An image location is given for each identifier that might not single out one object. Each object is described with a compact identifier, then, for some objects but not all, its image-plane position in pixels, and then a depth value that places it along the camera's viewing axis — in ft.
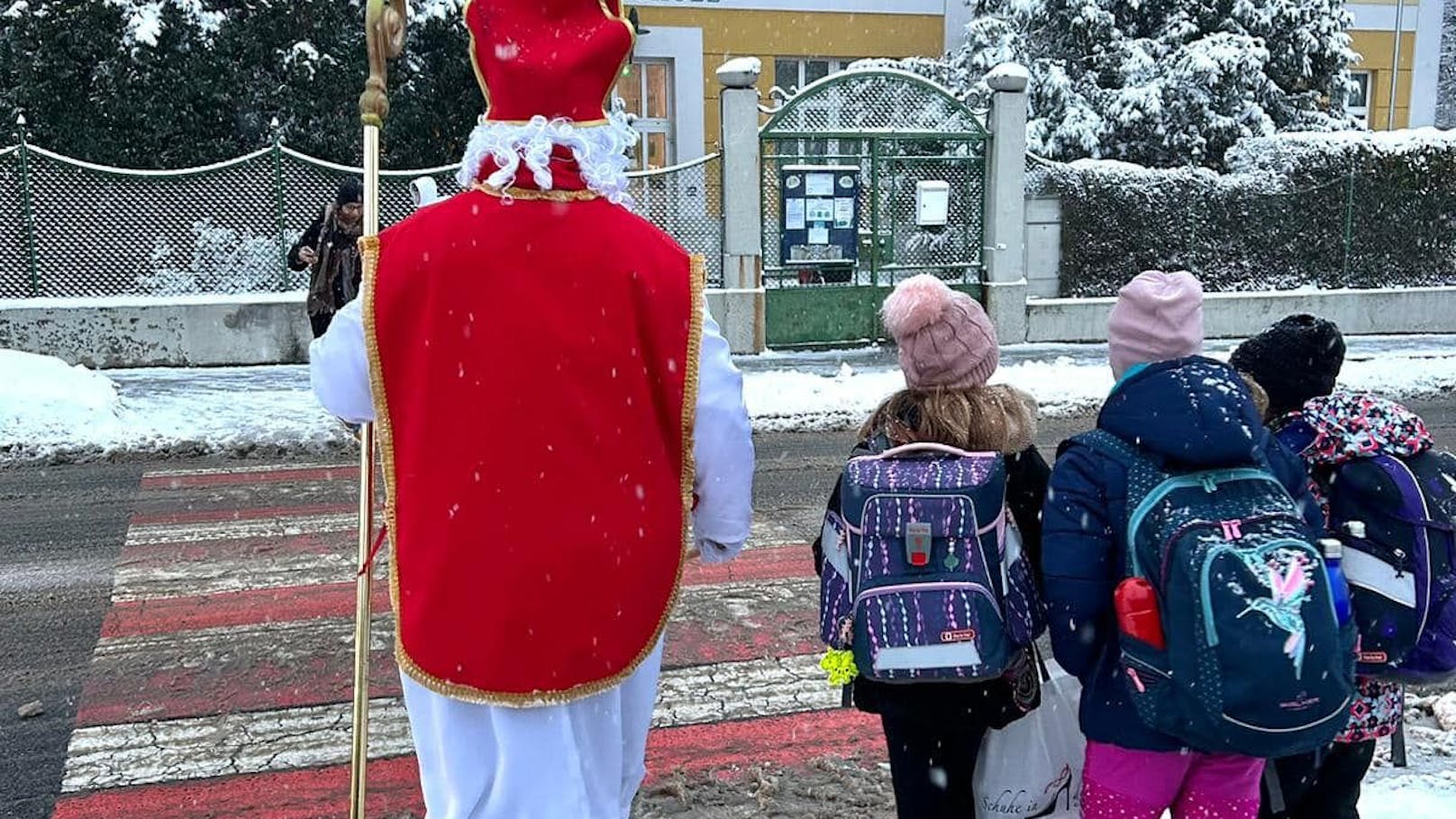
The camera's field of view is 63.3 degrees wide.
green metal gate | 44.55
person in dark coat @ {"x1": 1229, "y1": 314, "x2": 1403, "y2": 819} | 8.66
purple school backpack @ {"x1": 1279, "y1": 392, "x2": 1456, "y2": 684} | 7.90
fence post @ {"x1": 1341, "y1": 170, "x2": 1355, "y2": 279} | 52.41
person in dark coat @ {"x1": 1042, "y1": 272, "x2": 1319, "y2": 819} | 7.32
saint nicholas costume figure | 6.78
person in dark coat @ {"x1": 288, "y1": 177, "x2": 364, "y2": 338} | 32.09
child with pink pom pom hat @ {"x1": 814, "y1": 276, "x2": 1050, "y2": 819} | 8.36
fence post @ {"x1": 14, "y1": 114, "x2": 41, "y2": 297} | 40.21
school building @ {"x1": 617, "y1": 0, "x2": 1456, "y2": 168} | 69.77
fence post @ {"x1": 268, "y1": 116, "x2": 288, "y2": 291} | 41.60
